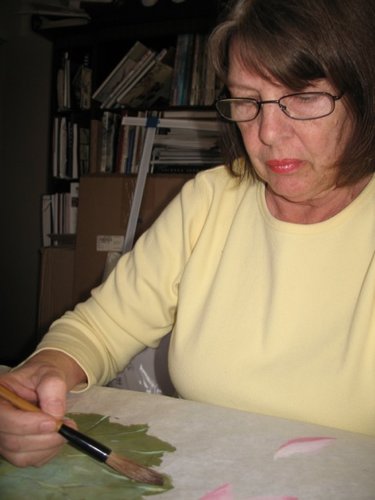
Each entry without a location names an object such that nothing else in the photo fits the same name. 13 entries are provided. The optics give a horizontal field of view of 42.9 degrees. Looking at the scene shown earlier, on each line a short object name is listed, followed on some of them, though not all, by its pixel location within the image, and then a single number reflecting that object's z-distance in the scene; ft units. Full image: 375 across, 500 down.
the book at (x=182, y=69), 7.32
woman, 2.10
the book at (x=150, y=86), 7.45
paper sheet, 1.50
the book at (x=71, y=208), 8.30
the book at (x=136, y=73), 7.47
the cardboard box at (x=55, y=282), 7.45
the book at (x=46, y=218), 8.50
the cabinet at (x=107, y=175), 6.81
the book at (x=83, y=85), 7.93
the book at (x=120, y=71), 7.47
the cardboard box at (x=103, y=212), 6.71
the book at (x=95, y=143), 7.75
